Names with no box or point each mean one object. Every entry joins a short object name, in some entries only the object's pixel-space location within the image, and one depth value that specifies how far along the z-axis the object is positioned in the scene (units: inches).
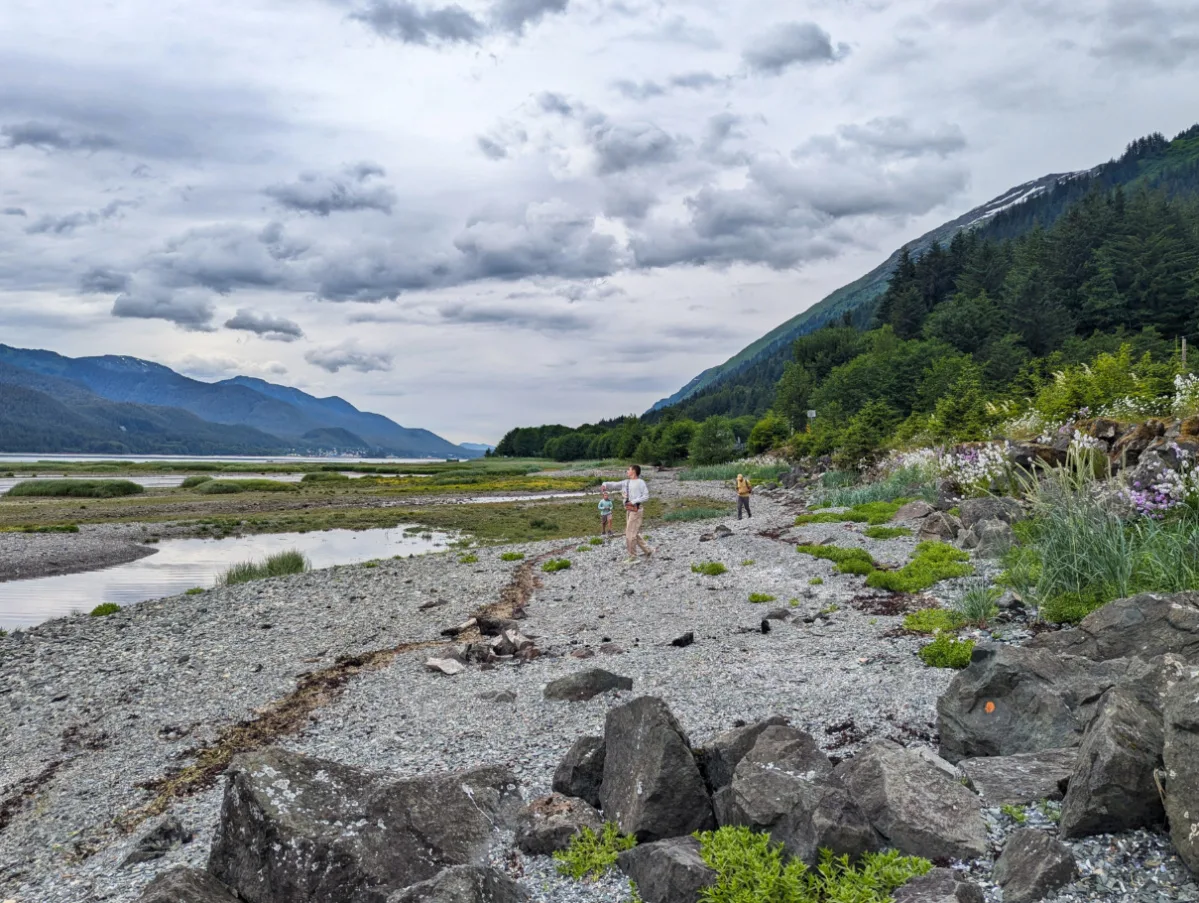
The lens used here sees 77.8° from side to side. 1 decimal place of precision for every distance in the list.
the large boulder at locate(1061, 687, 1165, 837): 225.6
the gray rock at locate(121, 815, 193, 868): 326.6
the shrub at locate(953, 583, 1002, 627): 498.0
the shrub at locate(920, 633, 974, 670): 434.0
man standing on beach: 993.5
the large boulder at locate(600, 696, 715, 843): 275.0
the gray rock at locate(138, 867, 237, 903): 243.3
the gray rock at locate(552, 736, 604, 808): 317.7
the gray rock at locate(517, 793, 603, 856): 280.7
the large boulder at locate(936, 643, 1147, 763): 300.4
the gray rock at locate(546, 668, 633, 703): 469.4
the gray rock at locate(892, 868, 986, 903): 205.9
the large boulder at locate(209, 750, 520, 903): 261.3
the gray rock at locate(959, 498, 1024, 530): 757.9
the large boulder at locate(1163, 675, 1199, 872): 207.9
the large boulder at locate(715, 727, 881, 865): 237.5
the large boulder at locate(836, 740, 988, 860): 237.3
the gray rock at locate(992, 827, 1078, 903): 212.1
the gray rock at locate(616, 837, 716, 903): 234.8
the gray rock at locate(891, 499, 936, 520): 991.9
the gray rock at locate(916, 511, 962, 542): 839.1
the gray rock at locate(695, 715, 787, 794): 294.2
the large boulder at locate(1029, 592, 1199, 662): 335.6
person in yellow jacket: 1478.8
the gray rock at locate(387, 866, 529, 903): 229.1
